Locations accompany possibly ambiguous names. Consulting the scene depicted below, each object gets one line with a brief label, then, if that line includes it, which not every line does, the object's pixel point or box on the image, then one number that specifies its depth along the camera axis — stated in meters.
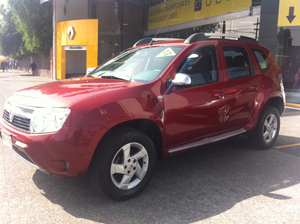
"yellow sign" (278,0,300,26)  11.42
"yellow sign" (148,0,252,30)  13.98
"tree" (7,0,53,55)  25.70
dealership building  12.27
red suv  2.60
